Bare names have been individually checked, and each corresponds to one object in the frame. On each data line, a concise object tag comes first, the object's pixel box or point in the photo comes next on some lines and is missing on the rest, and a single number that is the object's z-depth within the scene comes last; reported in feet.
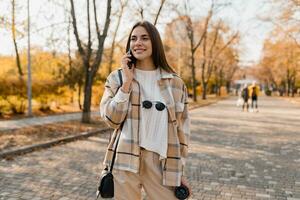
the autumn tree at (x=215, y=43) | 135.23
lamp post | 52.52
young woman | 7.75
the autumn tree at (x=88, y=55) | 44.21
